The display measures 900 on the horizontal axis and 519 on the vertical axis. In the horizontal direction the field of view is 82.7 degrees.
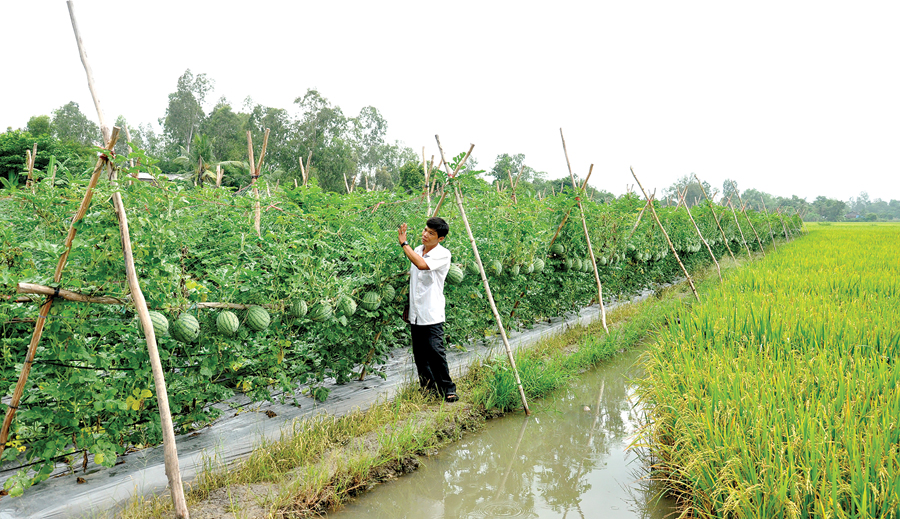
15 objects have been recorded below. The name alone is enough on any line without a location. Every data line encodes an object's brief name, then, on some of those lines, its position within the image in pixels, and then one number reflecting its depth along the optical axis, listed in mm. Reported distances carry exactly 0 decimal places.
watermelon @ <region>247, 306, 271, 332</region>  3418
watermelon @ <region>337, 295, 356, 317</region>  4039
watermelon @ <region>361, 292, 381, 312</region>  4395
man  4465
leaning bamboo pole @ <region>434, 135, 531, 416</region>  4836
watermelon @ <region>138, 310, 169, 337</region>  2822
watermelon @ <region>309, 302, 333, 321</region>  3834
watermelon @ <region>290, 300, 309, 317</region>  3699
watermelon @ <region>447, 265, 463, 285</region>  5199
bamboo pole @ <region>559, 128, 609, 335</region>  7229
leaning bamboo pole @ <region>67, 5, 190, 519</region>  2582
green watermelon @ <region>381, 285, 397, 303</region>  4648
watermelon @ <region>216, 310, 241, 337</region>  3230
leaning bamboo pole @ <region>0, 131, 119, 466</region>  2432
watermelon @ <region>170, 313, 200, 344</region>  3029
